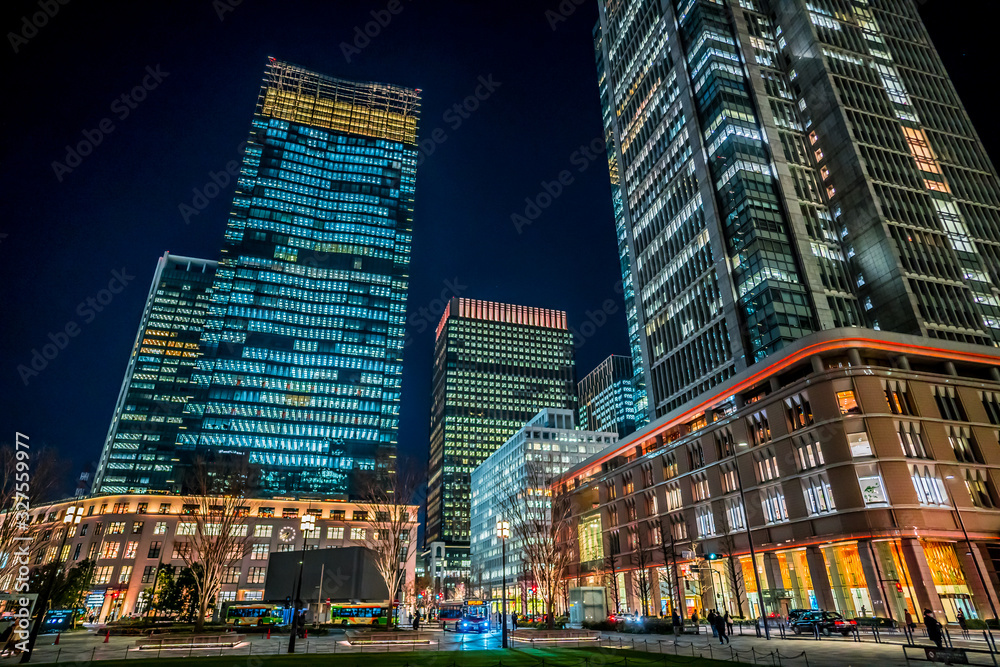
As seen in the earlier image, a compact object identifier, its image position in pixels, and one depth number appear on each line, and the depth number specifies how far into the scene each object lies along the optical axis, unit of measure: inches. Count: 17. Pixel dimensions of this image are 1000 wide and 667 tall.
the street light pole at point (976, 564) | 1612.9
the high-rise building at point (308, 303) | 5698.8
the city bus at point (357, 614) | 2297.0
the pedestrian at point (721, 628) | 1294.3
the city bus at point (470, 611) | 3551.7
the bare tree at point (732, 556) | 2236.7
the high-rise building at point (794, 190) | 3100.4
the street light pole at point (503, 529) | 1496.7
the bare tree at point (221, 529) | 1901.1
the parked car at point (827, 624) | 1407.5
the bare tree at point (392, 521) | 1955.0
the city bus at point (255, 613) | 2281.0
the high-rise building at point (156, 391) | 6363.2
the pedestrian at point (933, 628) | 879.7
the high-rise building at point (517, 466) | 5821.9
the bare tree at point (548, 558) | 1967.3
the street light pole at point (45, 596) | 946.1
